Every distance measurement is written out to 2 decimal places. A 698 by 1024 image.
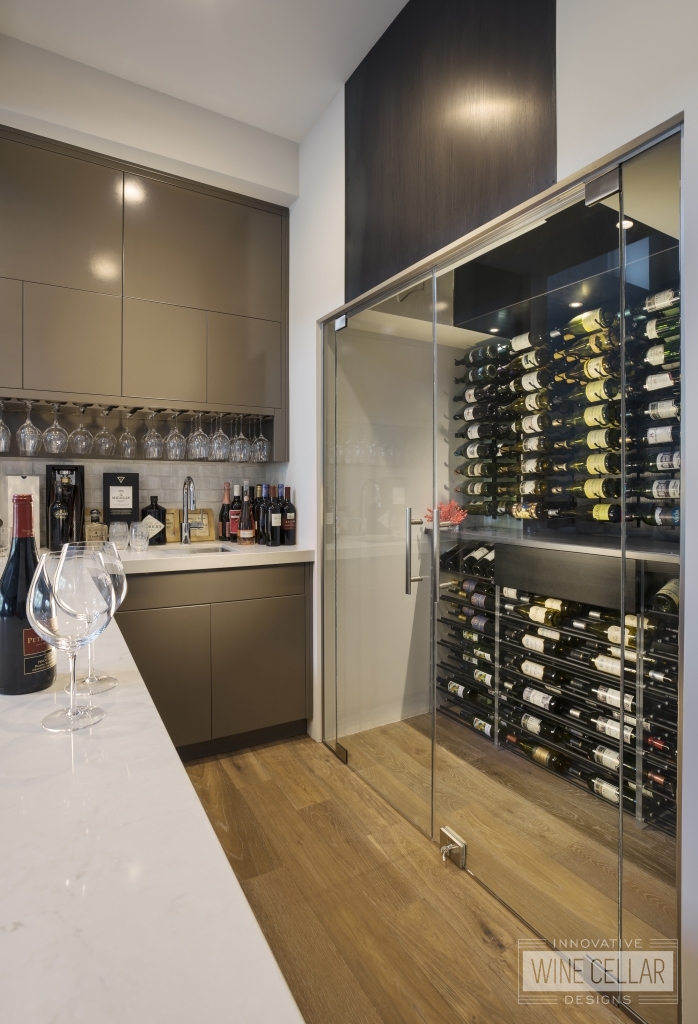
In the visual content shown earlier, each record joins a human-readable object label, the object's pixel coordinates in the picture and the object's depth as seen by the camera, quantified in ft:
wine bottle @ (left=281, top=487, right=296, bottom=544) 10.11
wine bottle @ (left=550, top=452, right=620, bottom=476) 4.74
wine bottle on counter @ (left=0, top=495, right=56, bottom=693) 3.00
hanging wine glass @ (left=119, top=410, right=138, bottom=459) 9.54
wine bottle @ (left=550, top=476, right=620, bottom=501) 4.76
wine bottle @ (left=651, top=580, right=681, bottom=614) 4.14
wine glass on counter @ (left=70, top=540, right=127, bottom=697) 3.12
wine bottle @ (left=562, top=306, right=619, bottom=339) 4.78
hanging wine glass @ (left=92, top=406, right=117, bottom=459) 9.36
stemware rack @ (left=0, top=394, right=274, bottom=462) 9.00
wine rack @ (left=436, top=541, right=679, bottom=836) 4.29
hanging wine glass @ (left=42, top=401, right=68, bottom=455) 8.72
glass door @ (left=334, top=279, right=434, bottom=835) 7.06
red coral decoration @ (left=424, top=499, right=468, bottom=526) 6.50
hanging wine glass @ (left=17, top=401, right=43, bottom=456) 8.59
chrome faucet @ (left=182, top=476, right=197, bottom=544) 10.48
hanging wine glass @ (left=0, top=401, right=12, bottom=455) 8.30
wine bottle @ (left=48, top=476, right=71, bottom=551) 9.08
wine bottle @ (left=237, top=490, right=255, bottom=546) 10.28
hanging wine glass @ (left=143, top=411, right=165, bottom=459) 9.70
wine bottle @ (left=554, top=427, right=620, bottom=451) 4.71
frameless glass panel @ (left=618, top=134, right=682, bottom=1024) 4.14
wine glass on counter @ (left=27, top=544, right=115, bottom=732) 2.70
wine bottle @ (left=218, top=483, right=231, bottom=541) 10.69
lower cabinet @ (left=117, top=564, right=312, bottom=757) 8.39
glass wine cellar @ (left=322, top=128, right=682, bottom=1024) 4.31
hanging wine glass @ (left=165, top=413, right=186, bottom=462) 9.78
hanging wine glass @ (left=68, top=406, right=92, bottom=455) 8.99
